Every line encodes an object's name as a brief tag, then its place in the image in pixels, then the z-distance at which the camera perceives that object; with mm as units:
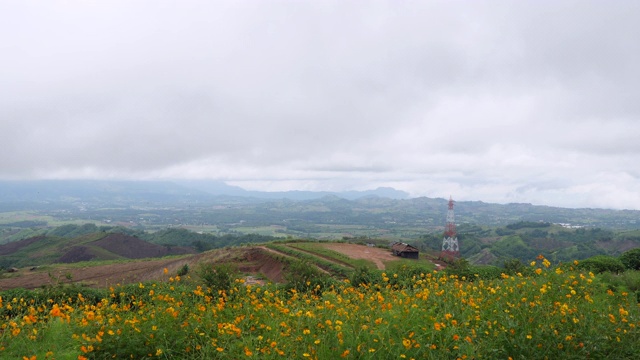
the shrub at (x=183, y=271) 35297
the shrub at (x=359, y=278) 17688
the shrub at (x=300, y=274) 15223
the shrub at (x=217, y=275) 12164
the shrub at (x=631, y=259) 22781
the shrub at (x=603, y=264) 19314
